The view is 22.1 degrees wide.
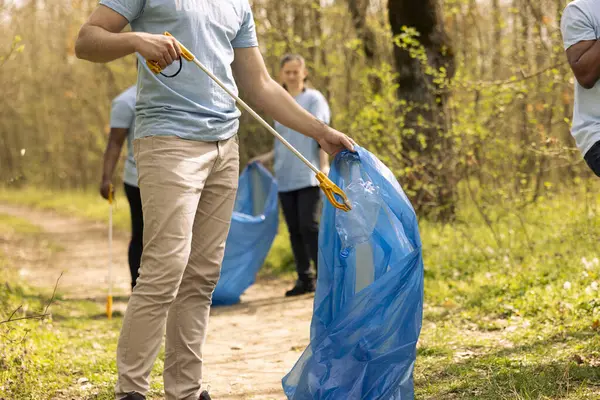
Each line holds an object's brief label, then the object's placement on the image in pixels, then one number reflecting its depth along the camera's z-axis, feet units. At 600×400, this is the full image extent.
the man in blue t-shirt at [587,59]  20.59
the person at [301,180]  39.33
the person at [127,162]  35.11
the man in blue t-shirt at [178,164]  18.10
